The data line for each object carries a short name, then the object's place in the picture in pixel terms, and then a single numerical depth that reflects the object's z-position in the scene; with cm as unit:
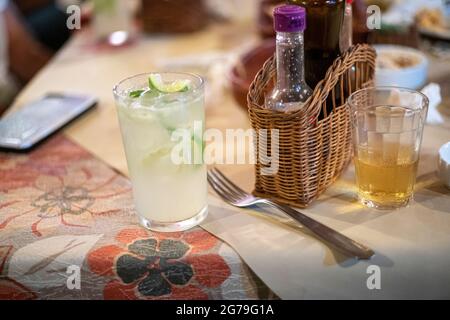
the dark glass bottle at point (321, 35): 84
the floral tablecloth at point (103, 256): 74
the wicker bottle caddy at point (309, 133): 78
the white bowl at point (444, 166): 85
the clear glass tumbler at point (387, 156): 81
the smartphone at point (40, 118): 109
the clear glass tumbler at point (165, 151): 76
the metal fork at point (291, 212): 73
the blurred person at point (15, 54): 227
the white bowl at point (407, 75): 115
